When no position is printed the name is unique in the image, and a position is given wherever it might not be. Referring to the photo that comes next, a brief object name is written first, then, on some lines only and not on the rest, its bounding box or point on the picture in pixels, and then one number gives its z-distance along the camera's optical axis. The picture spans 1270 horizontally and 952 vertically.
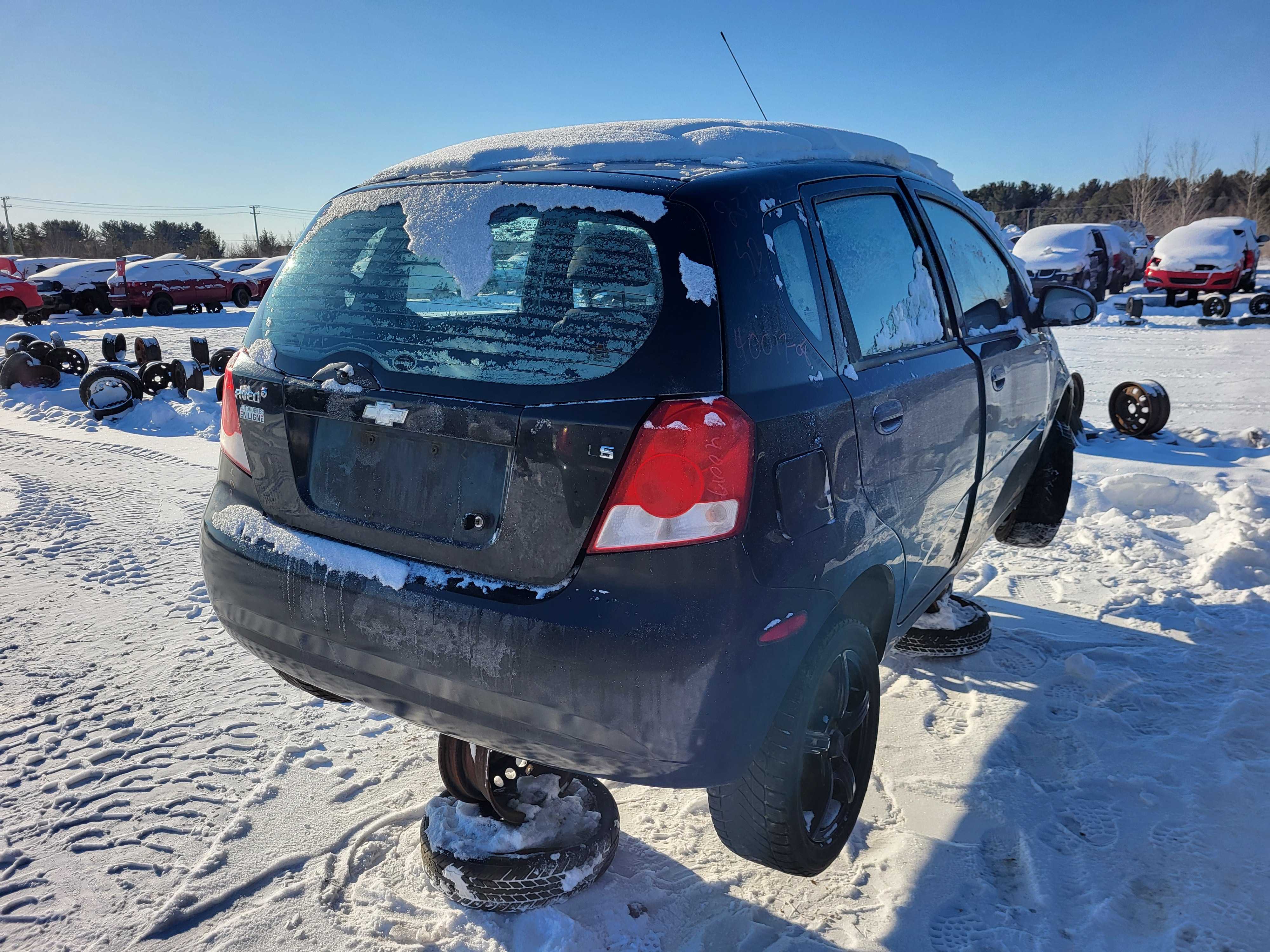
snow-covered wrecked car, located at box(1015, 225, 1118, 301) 20.38
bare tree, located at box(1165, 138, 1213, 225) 51.59
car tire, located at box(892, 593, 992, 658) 3.84
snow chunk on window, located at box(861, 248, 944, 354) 2.55
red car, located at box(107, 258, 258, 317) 24.36
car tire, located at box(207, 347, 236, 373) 11.52
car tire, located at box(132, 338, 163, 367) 11.84
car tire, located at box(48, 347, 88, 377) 11.52
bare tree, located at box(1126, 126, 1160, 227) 53.31
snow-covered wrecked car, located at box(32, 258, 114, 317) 24.48
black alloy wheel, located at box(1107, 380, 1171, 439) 7.68
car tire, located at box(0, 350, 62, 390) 10.97
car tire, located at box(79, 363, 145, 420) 9.23
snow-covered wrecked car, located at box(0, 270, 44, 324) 21.83
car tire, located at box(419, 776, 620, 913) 2.28
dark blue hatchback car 1.81
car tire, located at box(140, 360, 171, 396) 10.56
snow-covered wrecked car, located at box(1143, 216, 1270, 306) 19.36
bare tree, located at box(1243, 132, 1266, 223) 50.75
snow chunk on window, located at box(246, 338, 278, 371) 2.37
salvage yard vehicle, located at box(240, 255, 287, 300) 28.08
